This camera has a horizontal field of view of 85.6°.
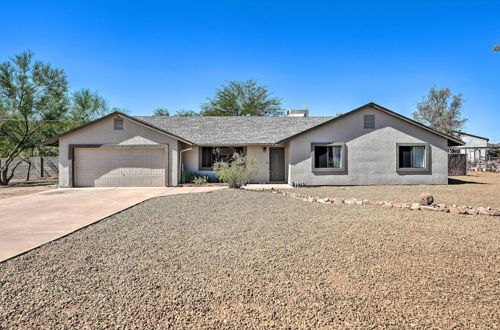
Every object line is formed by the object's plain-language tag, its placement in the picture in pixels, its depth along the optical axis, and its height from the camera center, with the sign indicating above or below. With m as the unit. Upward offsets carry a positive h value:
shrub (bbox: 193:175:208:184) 16.22 -0.83
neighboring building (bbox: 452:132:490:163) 40.41 +3.86
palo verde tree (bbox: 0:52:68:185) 17.64 +4.42
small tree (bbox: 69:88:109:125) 31.55 +7.35
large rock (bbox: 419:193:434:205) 8.38 -1.03
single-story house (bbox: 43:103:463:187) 15.32 +0.81
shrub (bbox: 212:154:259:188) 12.99 -0.29
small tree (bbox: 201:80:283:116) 37.75 +9.18
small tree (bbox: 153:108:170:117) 38.67 +7.96
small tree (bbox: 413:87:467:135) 40.75 +8.55
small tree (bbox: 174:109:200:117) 39.34 +7.86
